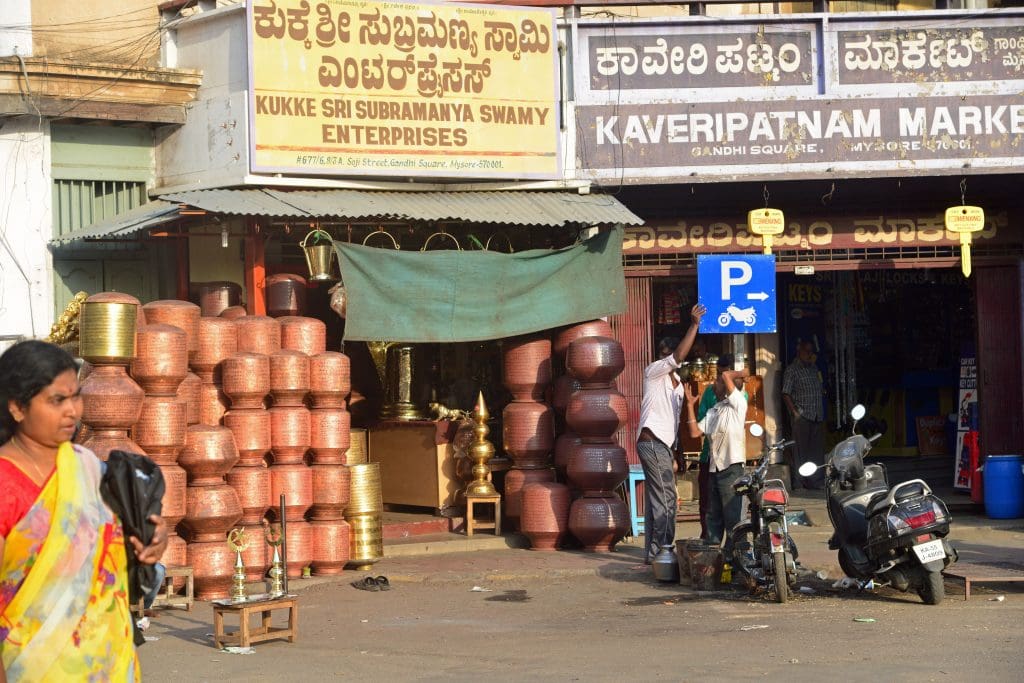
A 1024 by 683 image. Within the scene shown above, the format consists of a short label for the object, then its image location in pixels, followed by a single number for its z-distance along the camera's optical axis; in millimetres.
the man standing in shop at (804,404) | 16219
